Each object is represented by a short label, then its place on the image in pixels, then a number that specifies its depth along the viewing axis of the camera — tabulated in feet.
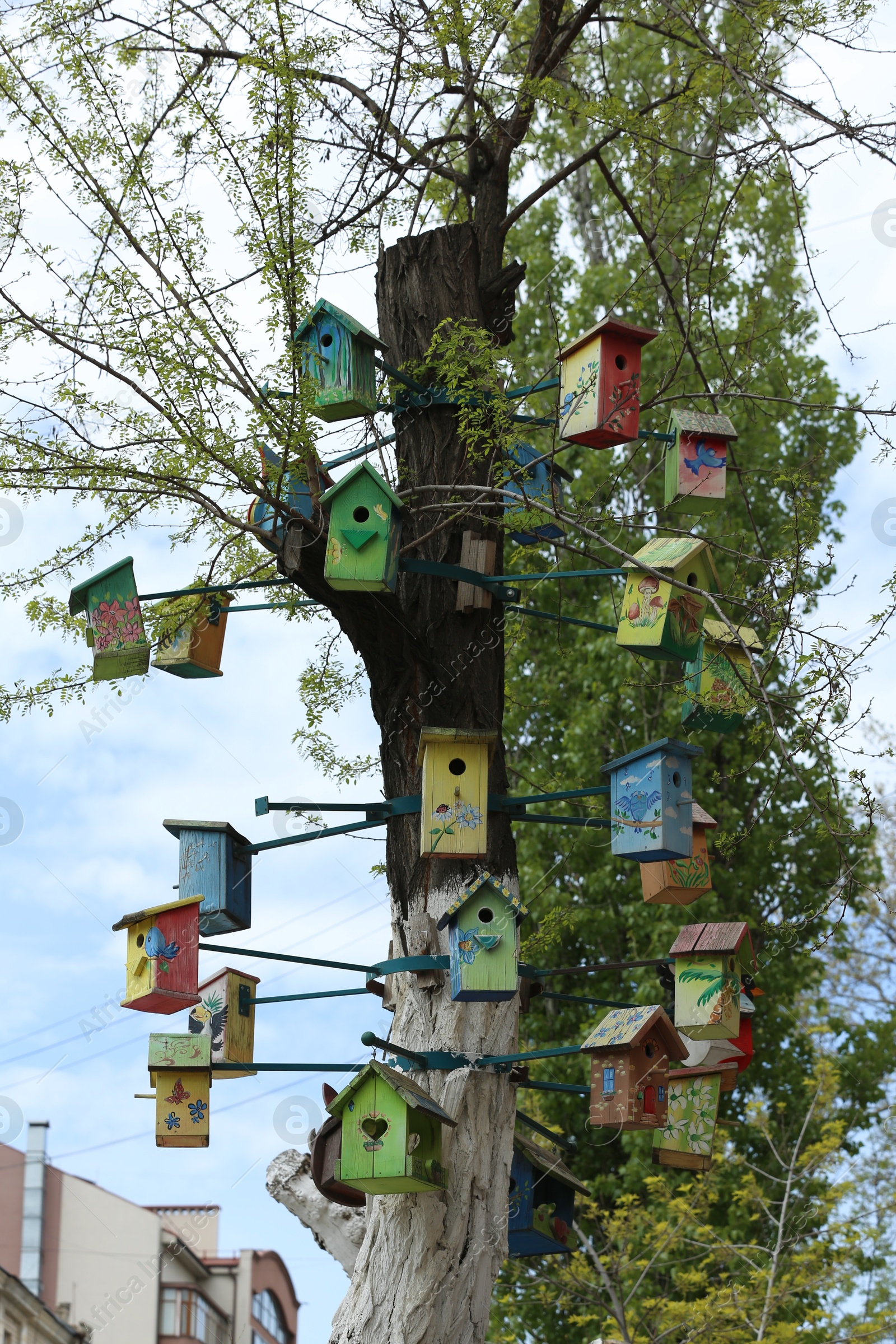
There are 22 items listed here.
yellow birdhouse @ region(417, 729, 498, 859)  29.22
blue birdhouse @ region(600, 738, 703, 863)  28.58
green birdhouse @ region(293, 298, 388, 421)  31.22
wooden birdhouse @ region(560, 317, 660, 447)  28.99
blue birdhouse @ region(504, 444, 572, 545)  28.30
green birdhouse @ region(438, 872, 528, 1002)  27.84
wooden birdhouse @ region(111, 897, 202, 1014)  28.53
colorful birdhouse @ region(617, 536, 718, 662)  27.94
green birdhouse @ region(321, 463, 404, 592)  28.53
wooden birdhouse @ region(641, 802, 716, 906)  31.83
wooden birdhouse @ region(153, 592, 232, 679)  34.47
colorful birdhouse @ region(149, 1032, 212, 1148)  29.73
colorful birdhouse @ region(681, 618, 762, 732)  30.01
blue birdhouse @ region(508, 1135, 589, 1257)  34.42
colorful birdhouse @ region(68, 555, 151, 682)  31.17
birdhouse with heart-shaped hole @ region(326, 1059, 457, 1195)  26.25
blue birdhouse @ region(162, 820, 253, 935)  31.12
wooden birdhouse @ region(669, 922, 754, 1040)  30.58
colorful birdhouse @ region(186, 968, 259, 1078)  31.17
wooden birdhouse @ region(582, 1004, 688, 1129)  27.61
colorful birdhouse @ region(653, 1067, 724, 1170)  31.01
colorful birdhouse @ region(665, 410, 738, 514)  31.86
